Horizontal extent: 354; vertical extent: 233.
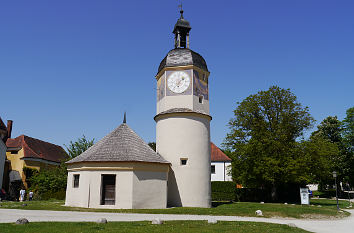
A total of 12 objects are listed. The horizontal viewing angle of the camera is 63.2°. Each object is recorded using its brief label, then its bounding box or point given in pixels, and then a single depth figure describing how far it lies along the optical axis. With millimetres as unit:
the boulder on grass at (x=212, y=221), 13524
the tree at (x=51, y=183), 31281
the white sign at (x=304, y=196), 26156
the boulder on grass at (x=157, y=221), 12664
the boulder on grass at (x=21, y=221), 11347
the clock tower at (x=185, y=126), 23250
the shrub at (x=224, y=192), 36406
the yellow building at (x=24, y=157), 38406
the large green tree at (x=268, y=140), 29516
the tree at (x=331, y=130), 51312
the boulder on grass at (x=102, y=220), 12438
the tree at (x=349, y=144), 45938
